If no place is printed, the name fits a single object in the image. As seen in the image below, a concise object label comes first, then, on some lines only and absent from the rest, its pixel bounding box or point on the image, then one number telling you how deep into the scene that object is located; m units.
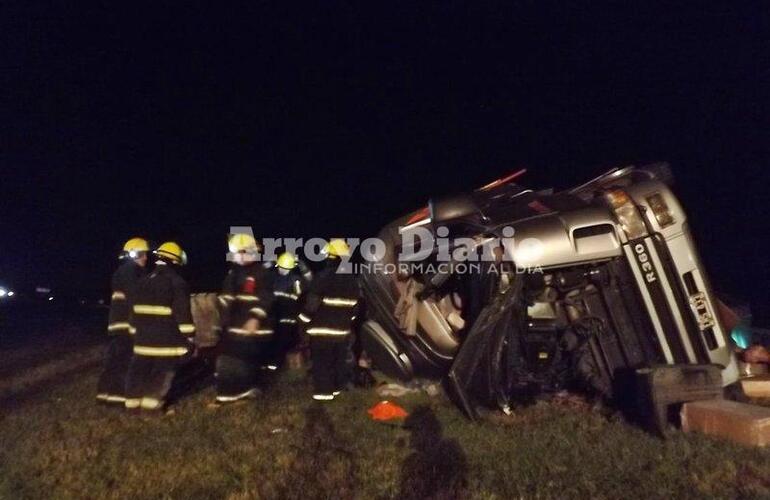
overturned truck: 5.17
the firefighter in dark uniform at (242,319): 6.42
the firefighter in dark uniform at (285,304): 7.86
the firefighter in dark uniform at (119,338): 6.46
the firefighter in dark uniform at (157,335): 6.05
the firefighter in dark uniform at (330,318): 6.55
